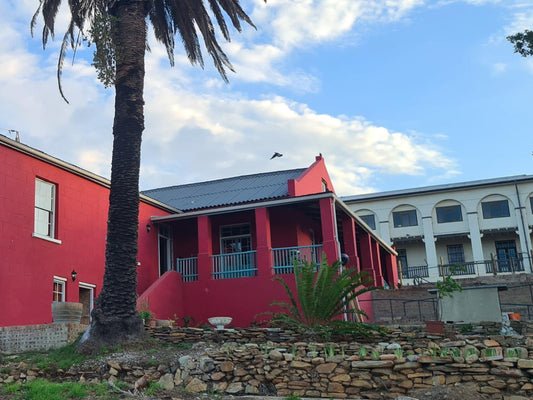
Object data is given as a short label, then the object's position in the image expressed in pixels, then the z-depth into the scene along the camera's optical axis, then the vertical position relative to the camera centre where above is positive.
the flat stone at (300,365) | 9.73 -0.67
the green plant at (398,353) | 9.59 -0.59
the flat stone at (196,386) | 9.56 -0.90
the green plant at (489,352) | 9.34 -0.64
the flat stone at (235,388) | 9.62 -0.98
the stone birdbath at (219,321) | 13.49 +0.18
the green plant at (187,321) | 17.33 +0.29
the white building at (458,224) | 41.59 +6.50
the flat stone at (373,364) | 9.41 -0.71
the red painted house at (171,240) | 14.45 +2.78
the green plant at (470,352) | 9.39 -0.62
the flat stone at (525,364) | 8.87 -0.82
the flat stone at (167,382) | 9.76 -0.82
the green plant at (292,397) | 8.88 -1.10
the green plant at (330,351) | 10.14 -0.51
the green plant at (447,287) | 13.43 +0.61
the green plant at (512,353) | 9.33 -0.68
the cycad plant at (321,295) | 12.52 +0.57
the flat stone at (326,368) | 9.59 -0.74
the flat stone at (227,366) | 9.97 -0.63
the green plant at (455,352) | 9.56 -0.63
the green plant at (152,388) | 9.25 -0.88
